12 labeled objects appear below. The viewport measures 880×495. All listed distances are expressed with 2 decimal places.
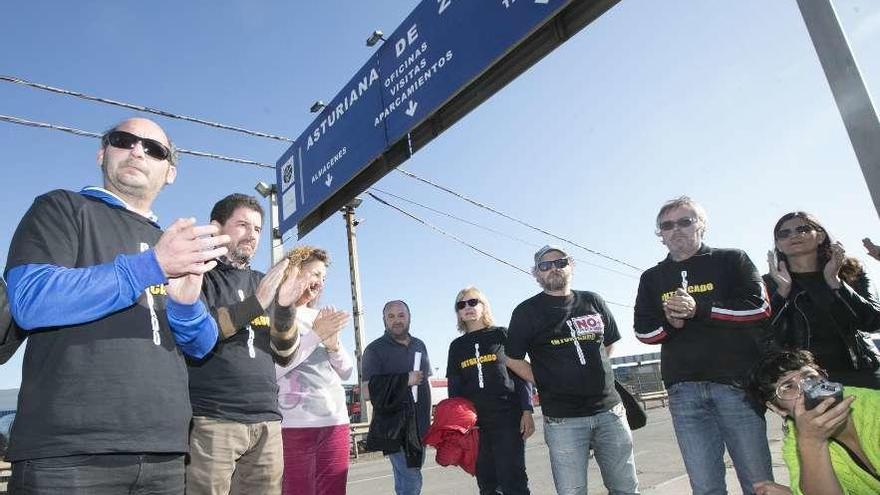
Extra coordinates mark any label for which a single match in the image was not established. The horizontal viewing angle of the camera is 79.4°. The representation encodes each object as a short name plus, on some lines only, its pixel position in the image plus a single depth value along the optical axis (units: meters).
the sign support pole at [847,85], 2.14
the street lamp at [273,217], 7.88
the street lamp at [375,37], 5.63
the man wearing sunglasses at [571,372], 3.34
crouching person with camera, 2.06
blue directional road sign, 4.09
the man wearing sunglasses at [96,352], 1.44
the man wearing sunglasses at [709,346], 2.96
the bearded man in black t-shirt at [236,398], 2.37
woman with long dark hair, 2.82
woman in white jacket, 3.09
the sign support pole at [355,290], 14.84
